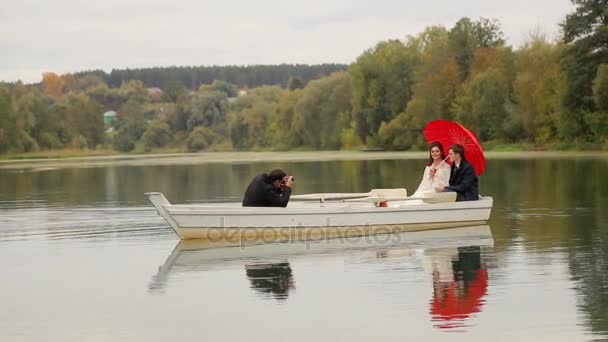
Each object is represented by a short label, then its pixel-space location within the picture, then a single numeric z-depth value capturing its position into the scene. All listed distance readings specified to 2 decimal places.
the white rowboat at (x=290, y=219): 22.16
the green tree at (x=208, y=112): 172.36
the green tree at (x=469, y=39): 111.53
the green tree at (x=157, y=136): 174.50
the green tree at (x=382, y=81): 124.25
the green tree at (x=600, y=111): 73.44
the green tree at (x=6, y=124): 126.25
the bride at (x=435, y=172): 25.12
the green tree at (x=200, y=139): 164.62
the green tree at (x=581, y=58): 77.31
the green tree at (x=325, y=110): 140.50
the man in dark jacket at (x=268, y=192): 22.36
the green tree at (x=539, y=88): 87.81
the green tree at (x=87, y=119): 173.50
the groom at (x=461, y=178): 24.70
